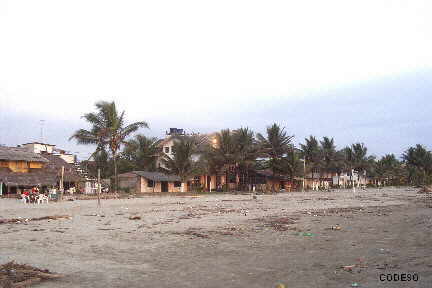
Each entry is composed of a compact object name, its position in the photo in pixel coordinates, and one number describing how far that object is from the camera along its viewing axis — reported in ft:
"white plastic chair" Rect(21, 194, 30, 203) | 88.89
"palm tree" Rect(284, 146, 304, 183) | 180.86
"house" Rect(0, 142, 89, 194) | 120.98
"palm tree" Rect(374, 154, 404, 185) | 272.72
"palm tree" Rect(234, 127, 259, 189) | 160.97
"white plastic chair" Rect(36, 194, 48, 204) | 88.23
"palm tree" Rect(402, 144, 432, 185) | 270.87
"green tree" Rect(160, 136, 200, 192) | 143.23
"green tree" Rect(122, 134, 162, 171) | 178.19
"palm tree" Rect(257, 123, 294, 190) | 181.98
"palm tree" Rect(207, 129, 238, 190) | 158.92
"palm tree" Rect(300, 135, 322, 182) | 216.54
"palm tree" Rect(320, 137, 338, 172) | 227.20
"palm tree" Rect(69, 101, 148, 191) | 126.82
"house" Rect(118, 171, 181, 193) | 151.02
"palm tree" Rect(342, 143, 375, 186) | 249.96
